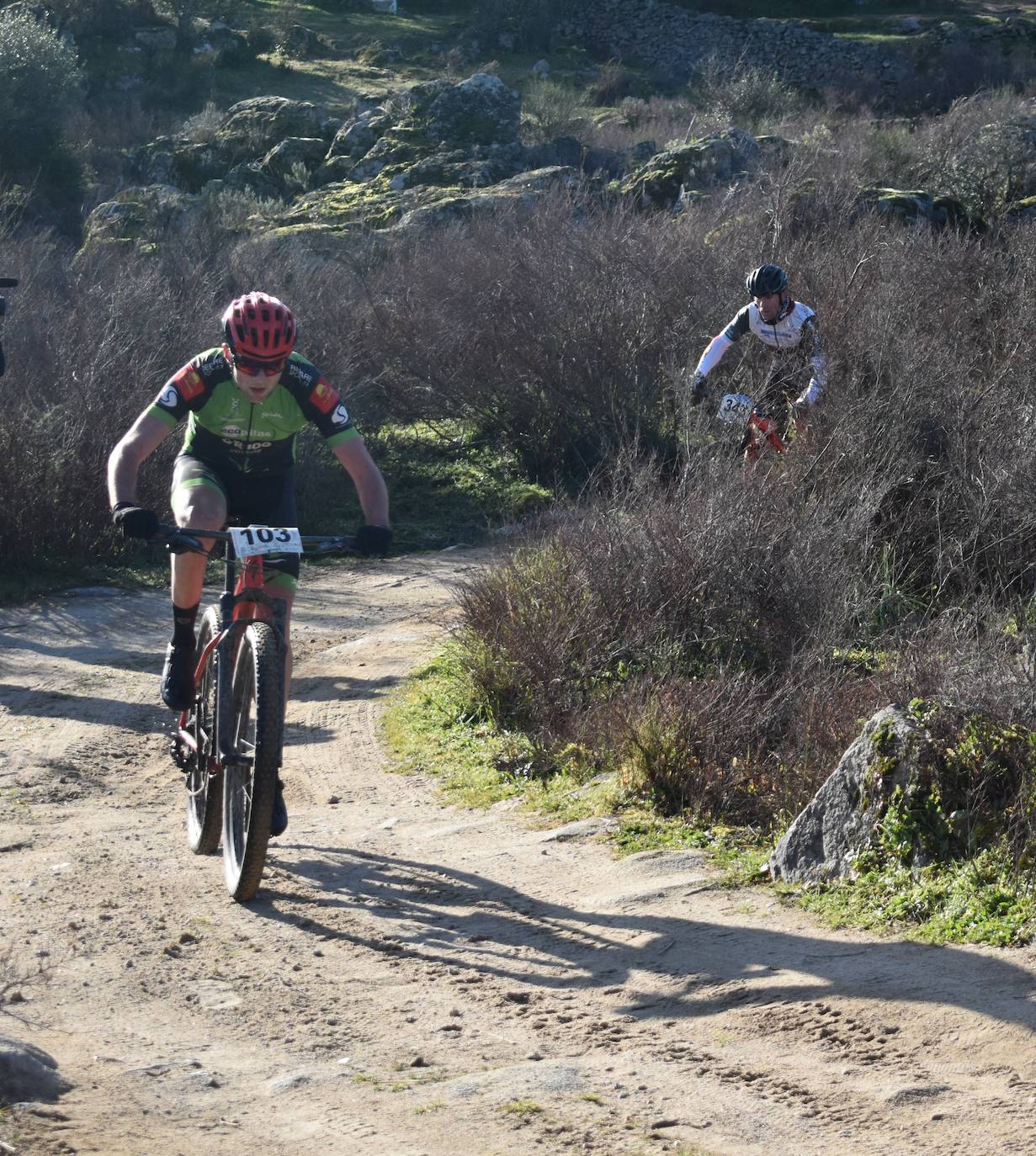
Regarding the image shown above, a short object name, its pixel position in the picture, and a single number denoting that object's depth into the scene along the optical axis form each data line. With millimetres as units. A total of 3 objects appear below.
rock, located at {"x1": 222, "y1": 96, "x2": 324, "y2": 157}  29906
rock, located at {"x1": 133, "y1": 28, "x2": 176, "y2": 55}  43603
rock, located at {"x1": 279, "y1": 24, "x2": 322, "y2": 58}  44750
